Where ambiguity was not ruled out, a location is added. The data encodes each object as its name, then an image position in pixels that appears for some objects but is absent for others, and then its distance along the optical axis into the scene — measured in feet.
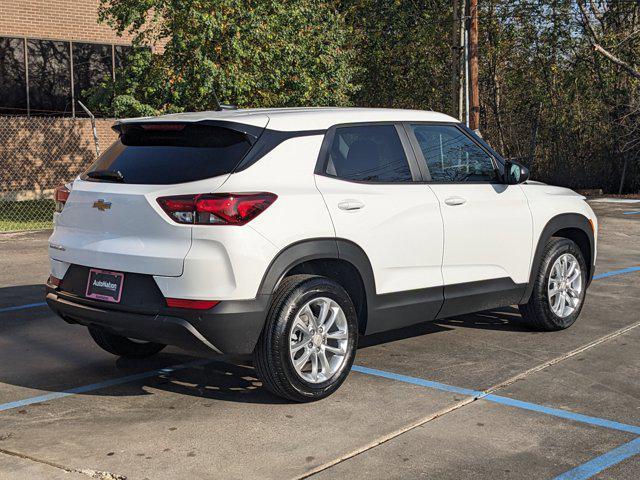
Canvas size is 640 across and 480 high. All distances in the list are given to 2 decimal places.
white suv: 17.67
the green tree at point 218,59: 59.57
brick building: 72.74
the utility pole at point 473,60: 73.10
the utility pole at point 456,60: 75.36
